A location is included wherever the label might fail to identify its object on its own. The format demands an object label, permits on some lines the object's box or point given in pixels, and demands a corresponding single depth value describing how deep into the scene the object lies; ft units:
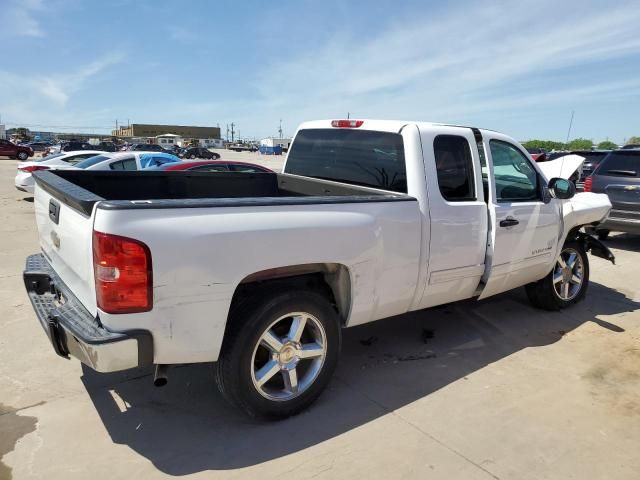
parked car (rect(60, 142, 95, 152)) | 117.70
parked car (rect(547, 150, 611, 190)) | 42.47
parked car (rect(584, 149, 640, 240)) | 27.25
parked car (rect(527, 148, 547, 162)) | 48.48
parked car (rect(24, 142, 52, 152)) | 177.82
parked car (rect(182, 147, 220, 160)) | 142.92
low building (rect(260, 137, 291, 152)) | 327.43
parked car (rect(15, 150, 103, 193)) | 40.47
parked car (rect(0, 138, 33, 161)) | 126.52
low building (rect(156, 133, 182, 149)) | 290.42
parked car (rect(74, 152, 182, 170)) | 37.70
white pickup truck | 7.87
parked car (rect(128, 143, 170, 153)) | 131.44
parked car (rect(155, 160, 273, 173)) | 32.57
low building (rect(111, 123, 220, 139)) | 413.18
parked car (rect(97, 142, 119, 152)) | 138.92
